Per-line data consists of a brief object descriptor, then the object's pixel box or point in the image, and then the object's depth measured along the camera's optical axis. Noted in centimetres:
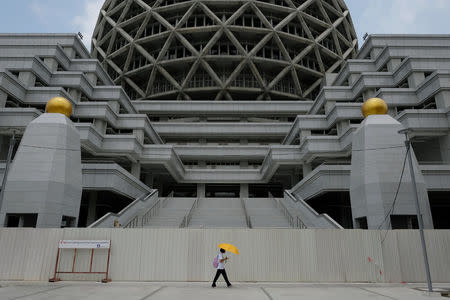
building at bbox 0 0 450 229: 2931
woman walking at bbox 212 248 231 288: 1180
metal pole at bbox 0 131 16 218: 1538
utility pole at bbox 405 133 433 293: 1096
